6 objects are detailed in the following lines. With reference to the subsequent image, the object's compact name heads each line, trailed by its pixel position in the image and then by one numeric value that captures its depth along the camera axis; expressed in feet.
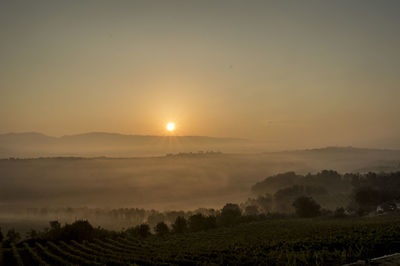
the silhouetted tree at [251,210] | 626.64
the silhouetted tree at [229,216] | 418.66
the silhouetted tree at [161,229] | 386.48
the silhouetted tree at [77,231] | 318.24
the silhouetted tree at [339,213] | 365.01
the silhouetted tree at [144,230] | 384.68
